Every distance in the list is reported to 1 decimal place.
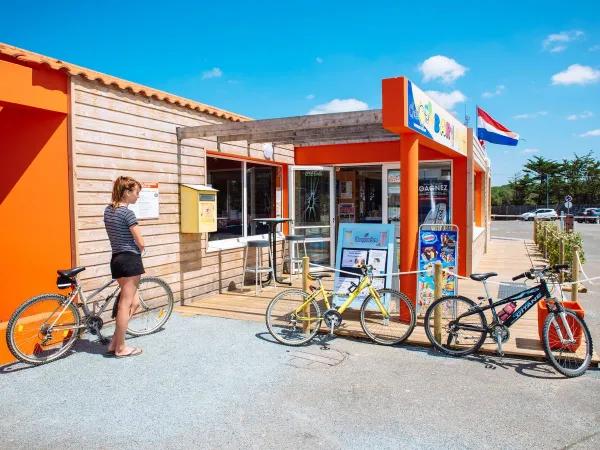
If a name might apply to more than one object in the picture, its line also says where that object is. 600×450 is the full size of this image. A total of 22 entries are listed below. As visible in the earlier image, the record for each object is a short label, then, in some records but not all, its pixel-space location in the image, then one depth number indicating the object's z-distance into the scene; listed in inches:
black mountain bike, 170.1
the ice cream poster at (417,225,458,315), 227.3
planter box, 171.6
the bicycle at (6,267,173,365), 173.5
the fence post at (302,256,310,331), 209.3
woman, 178.4
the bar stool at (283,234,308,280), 354.8
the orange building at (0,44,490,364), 202.5
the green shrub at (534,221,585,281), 372.5
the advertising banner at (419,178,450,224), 359.9
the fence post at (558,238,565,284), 342.3
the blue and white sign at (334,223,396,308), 228.8
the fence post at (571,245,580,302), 196.6
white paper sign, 241.9
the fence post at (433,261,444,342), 192.4
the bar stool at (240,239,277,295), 303.2
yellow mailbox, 263.1
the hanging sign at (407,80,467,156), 210.1
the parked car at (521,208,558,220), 1646.3
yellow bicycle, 202.7
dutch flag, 504.1
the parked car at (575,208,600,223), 1471.5
